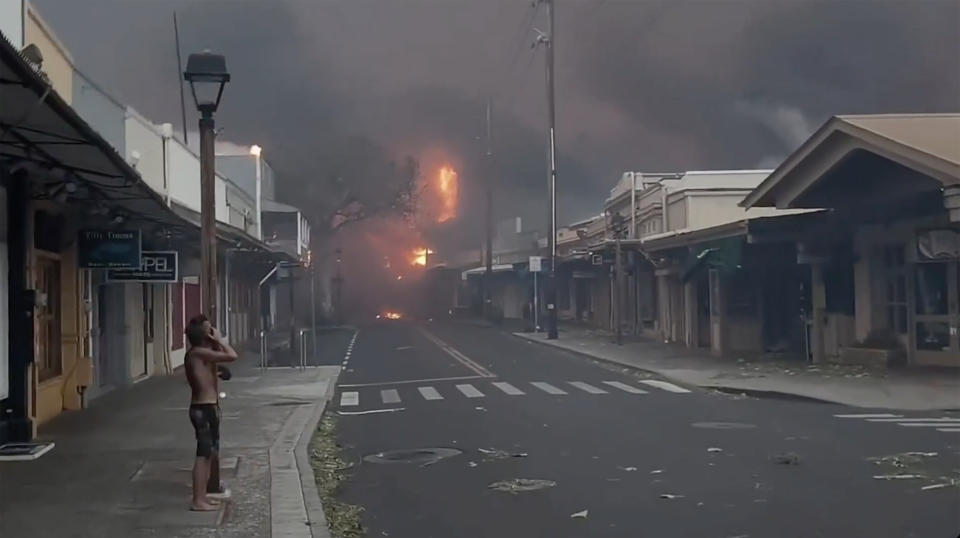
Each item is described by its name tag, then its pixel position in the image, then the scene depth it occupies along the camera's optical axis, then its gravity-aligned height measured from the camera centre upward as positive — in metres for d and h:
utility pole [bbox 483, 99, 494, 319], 60.66 +3.47
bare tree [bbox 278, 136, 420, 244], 72.25 +6.82
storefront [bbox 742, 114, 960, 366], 20.97 +1.25
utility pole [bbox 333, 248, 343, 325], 60.75 -0.31
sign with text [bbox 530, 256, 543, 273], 48.43 +1.54
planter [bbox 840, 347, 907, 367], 23.64 -1.37
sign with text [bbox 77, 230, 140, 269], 16.59 +0.87
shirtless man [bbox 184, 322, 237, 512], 9.09 -0.72
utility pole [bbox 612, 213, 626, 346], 38.11 +1.14
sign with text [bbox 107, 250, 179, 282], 18.17 +0.62
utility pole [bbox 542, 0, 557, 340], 42.88 +3.70
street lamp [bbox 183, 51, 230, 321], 10.38 +1.58
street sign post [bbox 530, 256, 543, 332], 48.50 +0.99
